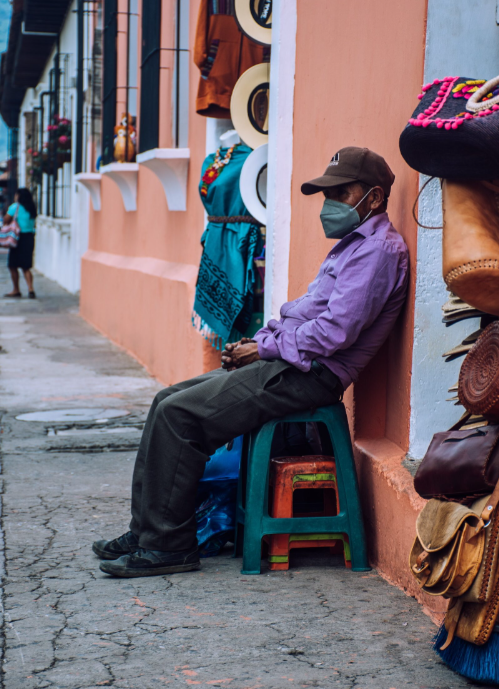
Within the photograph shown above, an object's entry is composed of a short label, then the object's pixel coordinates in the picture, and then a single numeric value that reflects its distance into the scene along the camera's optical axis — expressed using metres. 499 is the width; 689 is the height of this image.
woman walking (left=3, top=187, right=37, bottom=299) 14.51
